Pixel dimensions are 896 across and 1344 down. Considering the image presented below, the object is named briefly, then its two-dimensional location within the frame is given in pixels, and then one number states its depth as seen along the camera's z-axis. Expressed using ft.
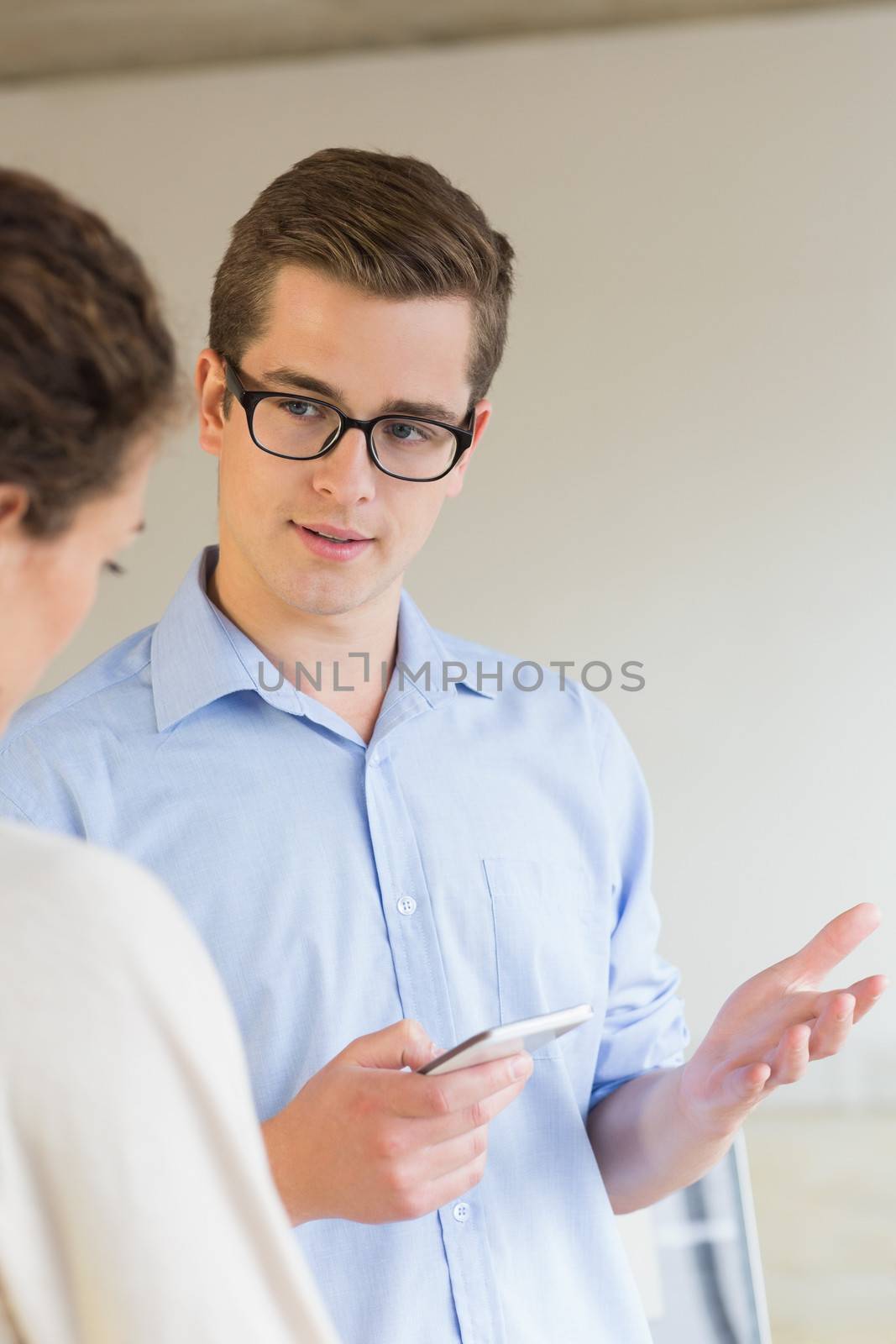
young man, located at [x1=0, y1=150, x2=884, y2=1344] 4.20
